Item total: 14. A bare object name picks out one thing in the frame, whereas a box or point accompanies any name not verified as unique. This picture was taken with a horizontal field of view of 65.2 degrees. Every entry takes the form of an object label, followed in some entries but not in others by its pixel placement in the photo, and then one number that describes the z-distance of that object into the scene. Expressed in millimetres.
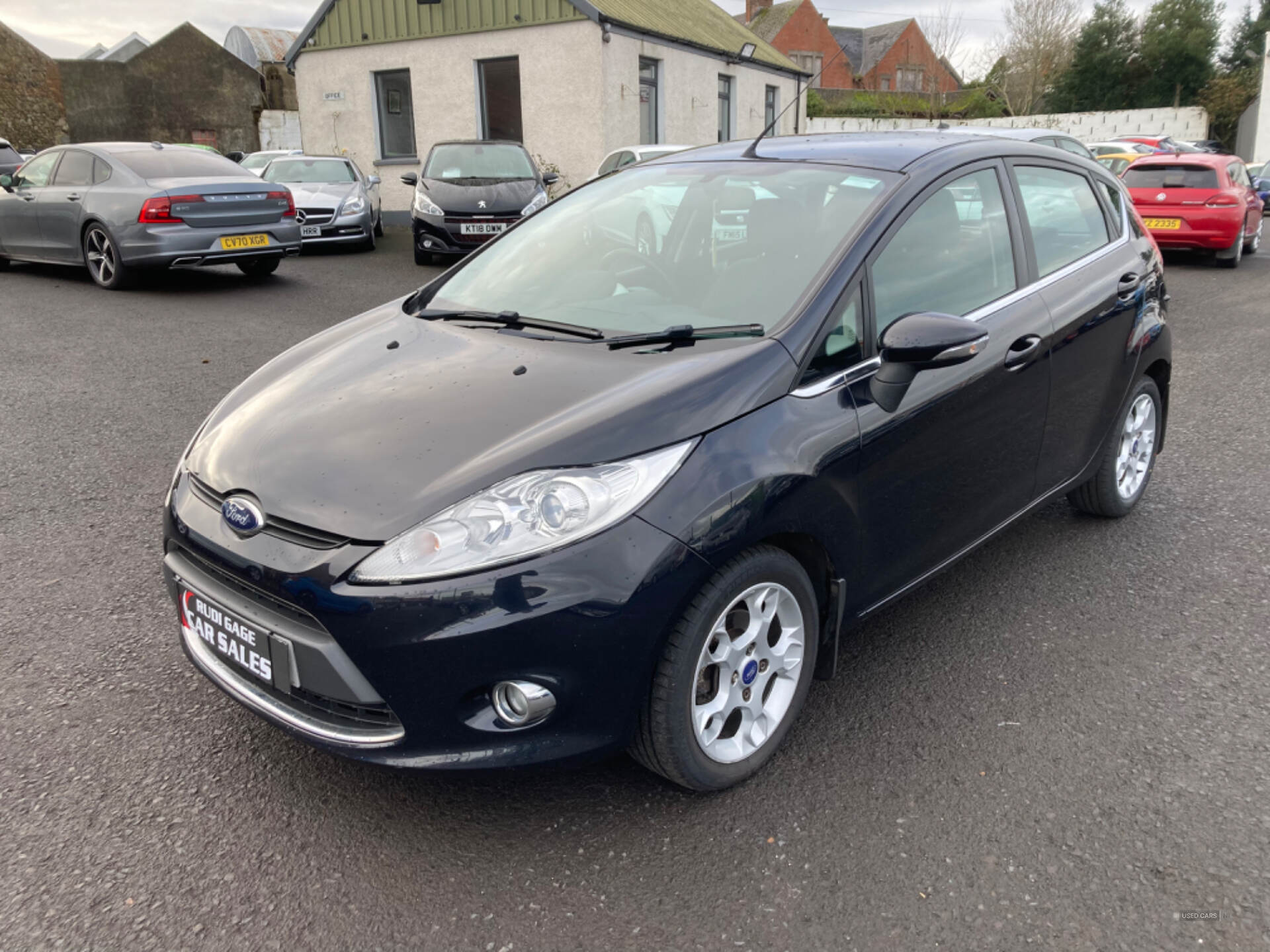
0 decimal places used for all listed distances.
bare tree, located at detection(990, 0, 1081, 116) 43219
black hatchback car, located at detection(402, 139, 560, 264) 11914
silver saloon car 9773
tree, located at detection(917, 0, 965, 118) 41125
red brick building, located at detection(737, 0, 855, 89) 54781
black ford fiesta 2146
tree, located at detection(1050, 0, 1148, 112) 43469
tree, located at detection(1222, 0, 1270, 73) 45594
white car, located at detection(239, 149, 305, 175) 18852
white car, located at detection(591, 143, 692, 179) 13644
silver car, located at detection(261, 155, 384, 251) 13617
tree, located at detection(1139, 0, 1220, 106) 43375
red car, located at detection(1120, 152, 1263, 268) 12672
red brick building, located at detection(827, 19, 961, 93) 56344
